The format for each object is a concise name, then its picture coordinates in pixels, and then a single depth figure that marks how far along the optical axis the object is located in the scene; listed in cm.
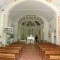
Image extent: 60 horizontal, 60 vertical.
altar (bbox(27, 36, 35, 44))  1274
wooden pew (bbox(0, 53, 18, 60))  253
